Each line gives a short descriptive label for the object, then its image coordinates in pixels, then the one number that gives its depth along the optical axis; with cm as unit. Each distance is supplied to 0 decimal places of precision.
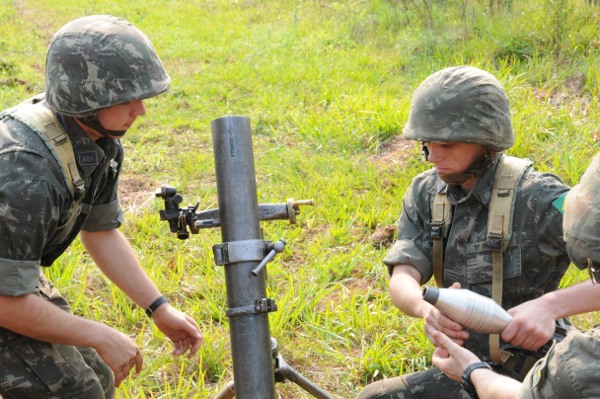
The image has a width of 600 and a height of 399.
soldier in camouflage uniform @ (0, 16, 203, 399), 252
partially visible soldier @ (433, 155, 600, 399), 202
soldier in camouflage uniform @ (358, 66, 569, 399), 299
